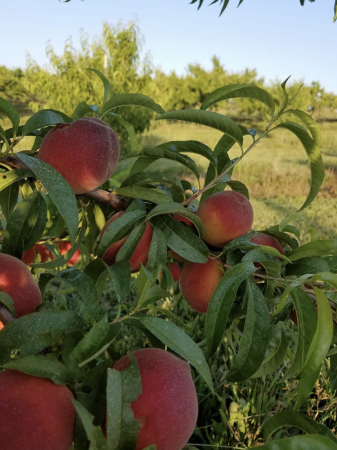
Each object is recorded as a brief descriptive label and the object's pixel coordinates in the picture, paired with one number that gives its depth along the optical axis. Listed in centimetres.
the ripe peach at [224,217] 51
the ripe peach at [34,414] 26
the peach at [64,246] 88
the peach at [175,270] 67
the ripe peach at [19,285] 35
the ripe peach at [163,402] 29
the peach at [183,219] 52
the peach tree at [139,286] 27
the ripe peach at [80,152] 42
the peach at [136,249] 48
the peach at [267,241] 54
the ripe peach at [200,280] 50
